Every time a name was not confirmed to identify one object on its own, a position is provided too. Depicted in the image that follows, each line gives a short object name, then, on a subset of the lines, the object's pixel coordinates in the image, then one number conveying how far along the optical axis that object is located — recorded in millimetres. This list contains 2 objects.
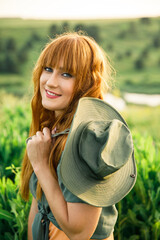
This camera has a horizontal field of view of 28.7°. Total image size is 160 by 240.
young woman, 1359
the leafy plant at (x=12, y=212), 2086
